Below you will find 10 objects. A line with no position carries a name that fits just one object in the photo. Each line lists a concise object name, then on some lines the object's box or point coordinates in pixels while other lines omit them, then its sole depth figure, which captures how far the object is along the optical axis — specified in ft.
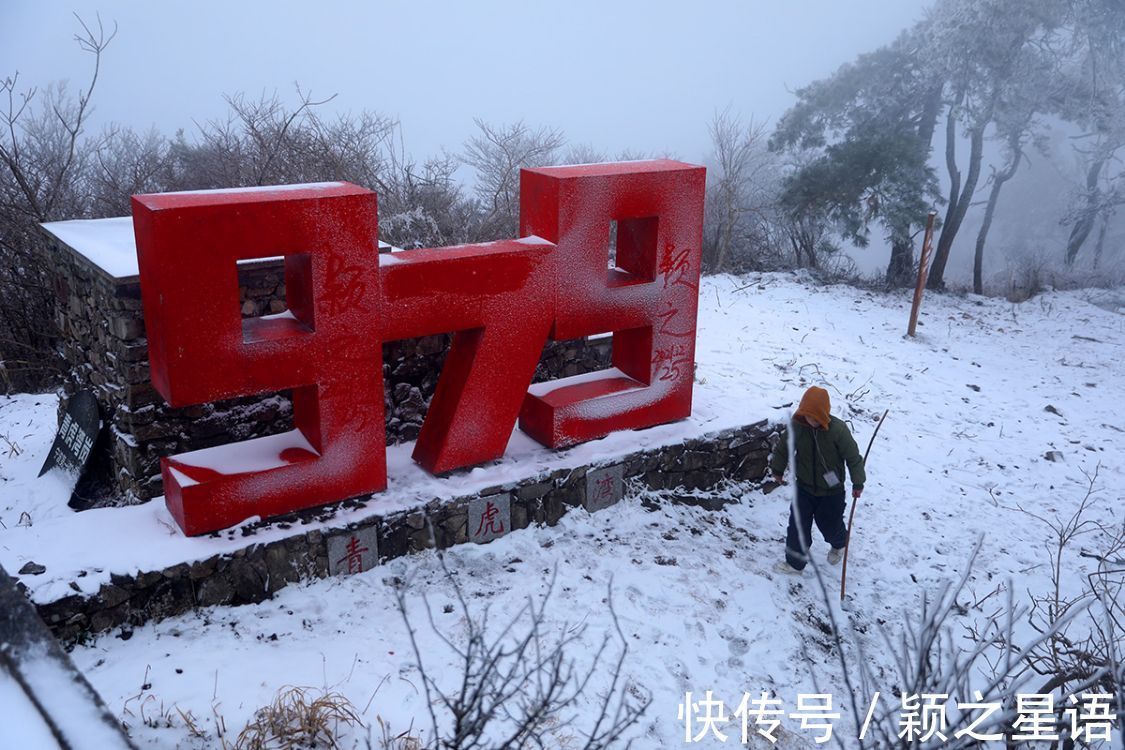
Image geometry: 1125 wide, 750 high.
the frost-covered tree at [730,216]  56.44
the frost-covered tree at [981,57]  52.42
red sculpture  16.47
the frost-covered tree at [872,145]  53.47
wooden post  40.98
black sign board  22.22
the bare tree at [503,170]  51.03
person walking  20.04
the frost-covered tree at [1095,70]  54.65
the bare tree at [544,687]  15.07
